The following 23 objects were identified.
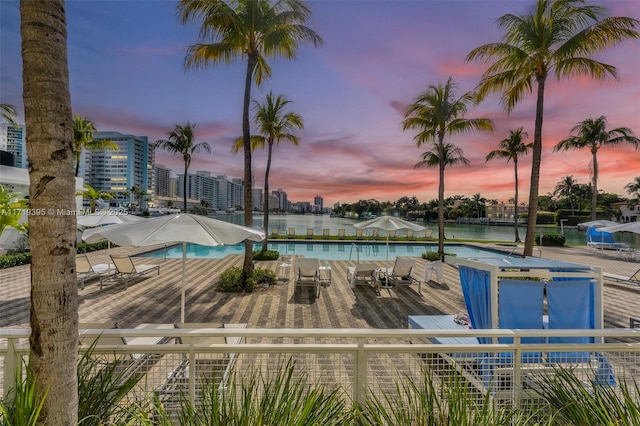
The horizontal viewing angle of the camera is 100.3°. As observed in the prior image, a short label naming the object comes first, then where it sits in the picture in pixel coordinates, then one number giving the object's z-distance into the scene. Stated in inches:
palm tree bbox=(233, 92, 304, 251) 474.6
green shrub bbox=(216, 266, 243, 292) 293.6
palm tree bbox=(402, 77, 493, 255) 472.7
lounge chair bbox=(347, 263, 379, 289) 302.5
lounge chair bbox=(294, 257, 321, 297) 296.2
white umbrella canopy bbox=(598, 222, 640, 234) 323.3
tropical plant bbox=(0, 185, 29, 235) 200.4
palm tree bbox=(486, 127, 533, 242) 751.1
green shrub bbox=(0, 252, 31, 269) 376.8
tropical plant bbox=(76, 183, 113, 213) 448.0
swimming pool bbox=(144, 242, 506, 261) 588.2
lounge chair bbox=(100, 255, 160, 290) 299.2
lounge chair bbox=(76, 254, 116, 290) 288.2
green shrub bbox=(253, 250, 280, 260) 492.9
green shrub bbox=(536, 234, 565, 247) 730.9
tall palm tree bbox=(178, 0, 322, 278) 270.4
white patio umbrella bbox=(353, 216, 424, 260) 317.4
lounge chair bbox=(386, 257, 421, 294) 310.8
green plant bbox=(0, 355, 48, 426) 51.1
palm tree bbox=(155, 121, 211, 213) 796.6
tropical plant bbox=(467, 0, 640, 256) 255.6
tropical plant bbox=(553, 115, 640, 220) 796.6
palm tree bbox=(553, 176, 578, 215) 2453.2
